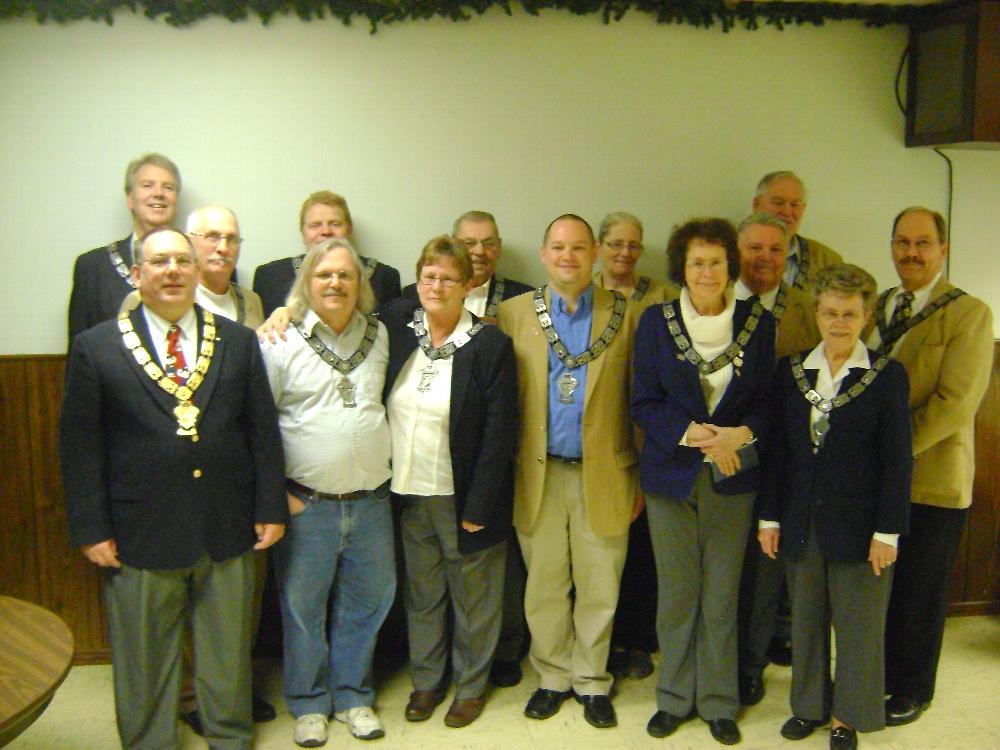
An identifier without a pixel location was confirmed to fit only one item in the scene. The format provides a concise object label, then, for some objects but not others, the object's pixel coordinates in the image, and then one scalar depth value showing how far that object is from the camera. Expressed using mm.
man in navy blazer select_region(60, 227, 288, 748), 2408
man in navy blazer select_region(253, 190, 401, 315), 3197
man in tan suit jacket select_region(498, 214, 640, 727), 2852
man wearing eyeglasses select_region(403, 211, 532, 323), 3293
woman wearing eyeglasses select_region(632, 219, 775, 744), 2699
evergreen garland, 3275
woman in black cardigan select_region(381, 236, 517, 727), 2773
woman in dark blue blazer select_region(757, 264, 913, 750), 2576
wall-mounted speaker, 3454
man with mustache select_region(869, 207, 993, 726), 2883
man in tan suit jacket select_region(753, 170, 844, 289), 3439
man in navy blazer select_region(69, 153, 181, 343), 3086
